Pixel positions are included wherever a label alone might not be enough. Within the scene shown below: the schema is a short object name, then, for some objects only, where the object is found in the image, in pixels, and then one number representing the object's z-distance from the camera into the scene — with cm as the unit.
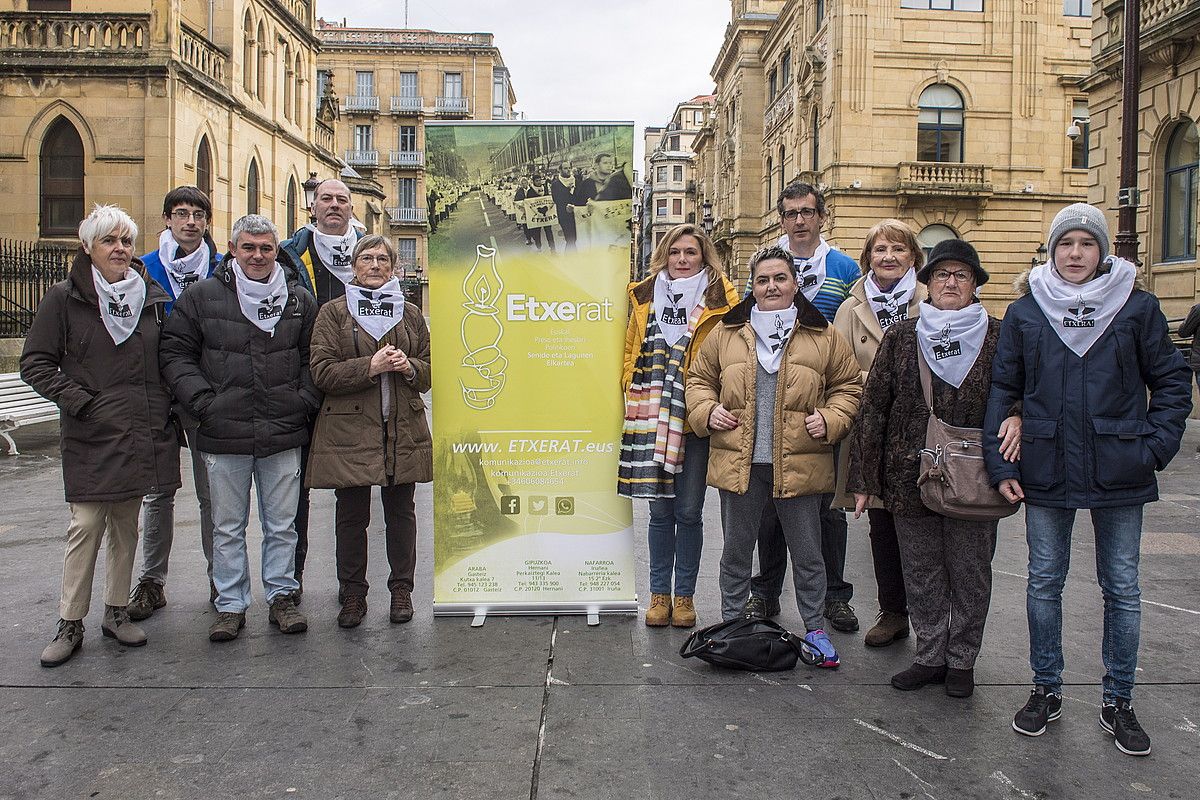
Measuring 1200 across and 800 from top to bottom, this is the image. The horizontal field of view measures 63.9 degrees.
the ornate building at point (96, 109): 2044
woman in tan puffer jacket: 492
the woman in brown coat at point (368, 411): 538
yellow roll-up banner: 553
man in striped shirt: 565
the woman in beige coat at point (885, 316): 524
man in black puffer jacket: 529
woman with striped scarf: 534
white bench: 1261
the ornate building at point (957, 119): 3566
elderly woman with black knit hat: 448
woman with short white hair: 497
